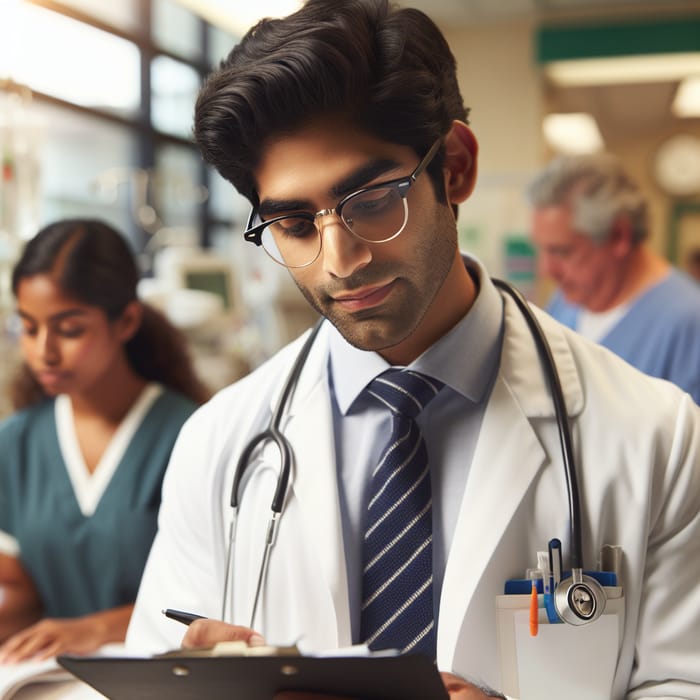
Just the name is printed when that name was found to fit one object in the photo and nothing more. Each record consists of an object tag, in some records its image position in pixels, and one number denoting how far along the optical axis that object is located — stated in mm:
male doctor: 1082
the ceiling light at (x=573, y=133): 7086
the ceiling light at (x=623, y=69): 5547
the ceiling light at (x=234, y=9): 2830
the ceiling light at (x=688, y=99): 6207
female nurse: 1821
